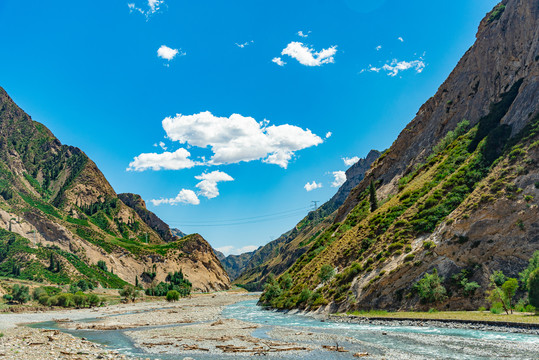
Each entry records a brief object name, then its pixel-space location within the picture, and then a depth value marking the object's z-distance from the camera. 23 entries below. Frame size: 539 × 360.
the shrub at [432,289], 48.54
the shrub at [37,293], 108.94
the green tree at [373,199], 95.38
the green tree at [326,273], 70.75
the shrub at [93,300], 117.50
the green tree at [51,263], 152.34
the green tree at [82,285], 143.25
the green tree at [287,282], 90.16
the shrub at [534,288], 35.94
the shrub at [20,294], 103.62
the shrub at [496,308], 40.06
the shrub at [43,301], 105.97
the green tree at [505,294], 38.88
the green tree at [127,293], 138.50
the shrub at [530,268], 40.99
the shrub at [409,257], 55.94
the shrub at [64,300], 109.25
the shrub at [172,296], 147.62
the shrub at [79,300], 112.25
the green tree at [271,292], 94.53
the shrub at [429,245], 54.71
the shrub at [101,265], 184.75
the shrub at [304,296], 70.44
